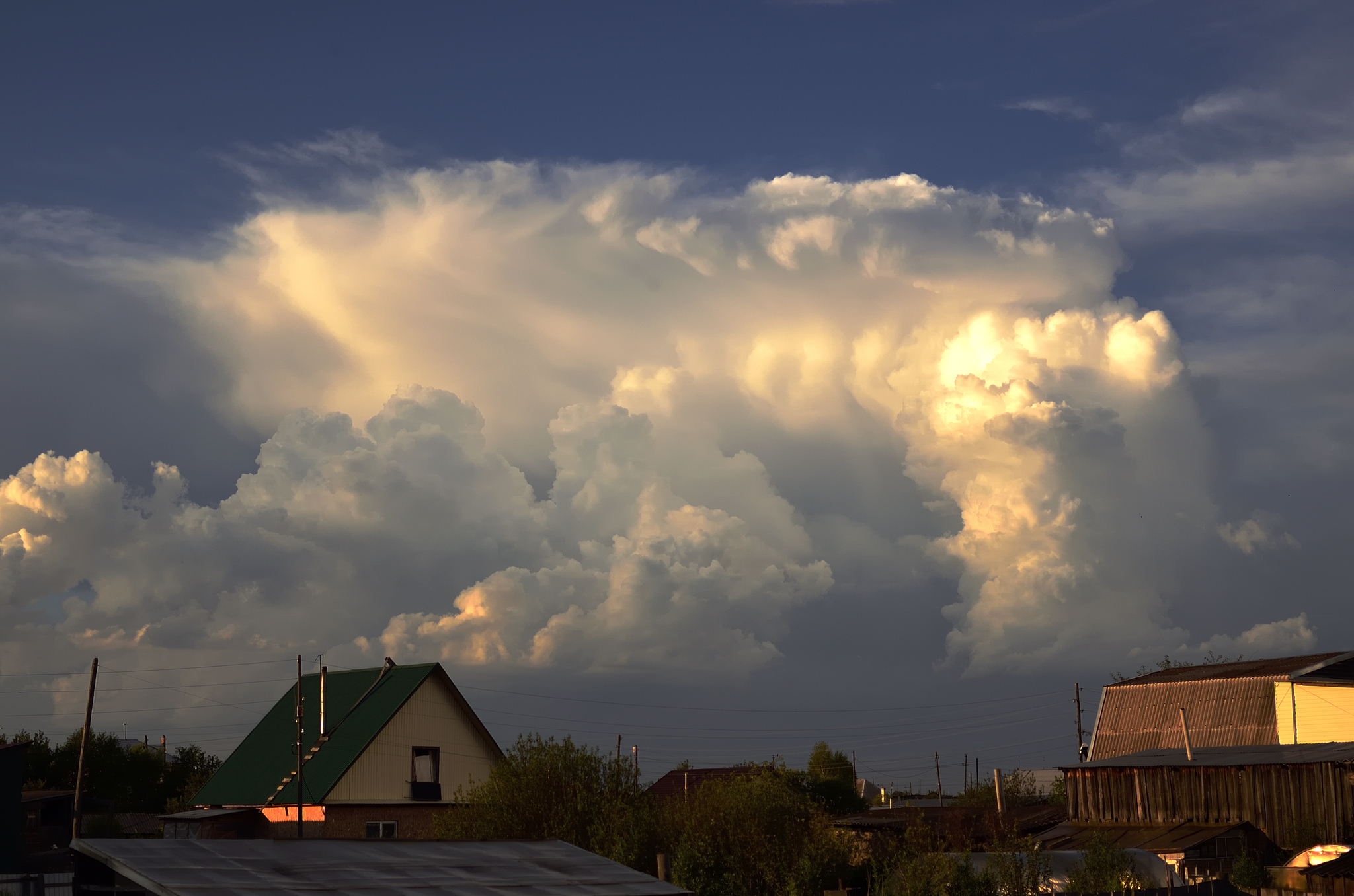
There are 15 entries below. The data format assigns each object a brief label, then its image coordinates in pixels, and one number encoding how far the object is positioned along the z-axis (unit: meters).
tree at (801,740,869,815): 75.47
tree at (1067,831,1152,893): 39.00
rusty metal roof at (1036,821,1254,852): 52.59
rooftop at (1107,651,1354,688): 71.31
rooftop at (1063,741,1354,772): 53.84
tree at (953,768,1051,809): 81.12
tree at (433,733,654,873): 42.50
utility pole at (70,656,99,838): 51.38
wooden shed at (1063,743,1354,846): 52.47
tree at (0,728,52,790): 95.12
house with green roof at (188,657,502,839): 59.47
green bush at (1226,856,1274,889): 48.31
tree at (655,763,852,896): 38.50
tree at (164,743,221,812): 98.44
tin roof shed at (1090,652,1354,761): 68.88
